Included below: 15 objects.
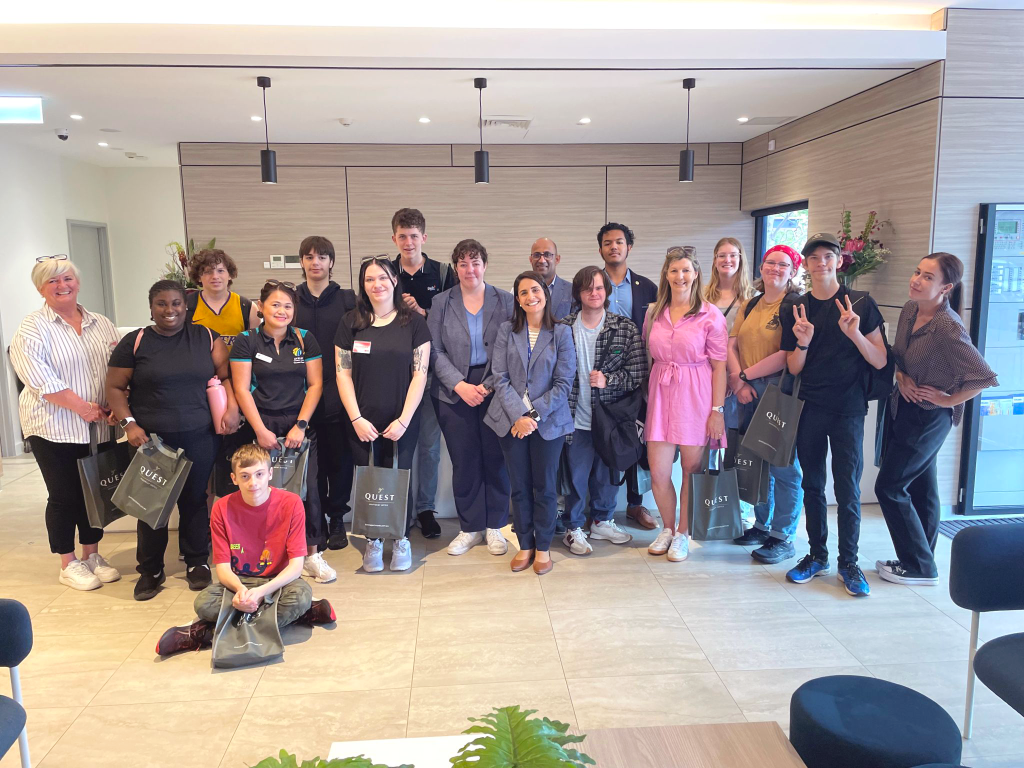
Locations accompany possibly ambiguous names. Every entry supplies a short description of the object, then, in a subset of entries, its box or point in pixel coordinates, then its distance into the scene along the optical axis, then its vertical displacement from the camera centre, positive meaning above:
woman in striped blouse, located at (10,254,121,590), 3.24 -0.47
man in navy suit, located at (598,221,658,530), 3.97 -0.01
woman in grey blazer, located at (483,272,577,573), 3.51 -0.55
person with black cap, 3.27 -0.50
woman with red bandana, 3.58 -0.42
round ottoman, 1.67 -1.10
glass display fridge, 4.28 -0.61
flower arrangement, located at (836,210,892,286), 4.80 +0.18
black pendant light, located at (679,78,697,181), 5.54 +0.90
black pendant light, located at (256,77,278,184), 5.34 +0.90
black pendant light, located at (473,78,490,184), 5.44 +0.89
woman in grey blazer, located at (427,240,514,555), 3.67 -0.42
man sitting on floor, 2.91 -1.11
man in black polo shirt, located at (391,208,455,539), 3.83 -0.04
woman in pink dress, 3.57 -0.42
